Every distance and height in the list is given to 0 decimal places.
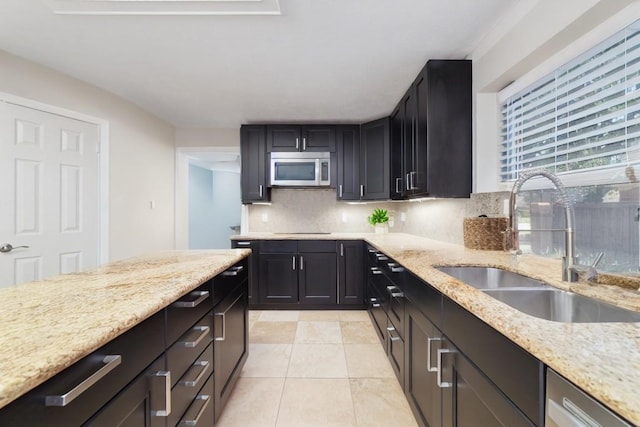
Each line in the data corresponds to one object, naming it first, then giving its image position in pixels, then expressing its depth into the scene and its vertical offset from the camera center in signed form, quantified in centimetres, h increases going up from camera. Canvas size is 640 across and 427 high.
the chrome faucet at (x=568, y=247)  108 -13
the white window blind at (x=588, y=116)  119 +48
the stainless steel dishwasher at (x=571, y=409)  48 -35
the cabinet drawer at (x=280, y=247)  336 -38
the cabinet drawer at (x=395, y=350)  177 -91
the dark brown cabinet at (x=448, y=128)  214 +65
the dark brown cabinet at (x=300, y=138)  360 +96
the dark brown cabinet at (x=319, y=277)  336 -73
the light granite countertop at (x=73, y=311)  52 -27
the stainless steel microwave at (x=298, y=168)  358 +58
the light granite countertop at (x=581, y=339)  47 -28
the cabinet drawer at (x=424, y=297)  119 -39
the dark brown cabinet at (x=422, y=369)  122 -75
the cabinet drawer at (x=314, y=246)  336 -37
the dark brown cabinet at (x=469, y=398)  74 -56
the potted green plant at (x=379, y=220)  370 -7
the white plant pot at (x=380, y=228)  376 -18
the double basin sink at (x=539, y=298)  93 -33
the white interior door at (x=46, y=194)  216 +18
